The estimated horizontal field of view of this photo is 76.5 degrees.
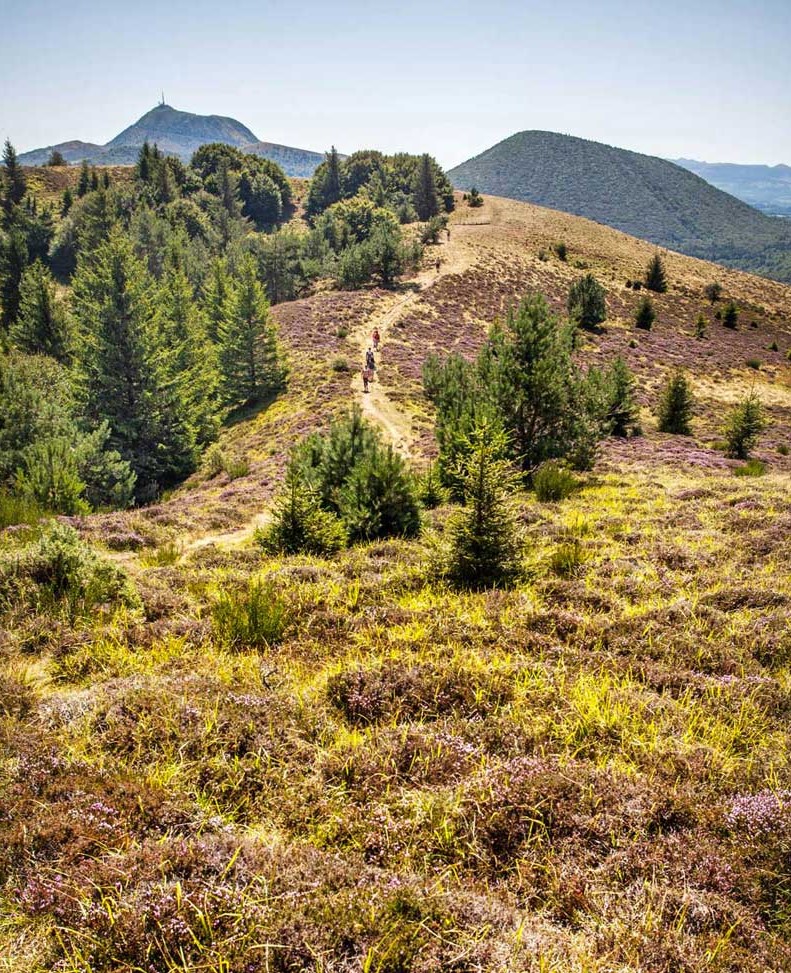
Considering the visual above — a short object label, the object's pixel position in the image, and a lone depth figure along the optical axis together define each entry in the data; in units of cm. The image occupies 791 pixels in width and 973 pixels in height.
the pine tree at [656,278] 7231
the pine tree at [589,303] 5772
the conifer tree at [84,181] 10062
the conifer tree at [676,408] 3089
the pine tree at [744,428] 2350
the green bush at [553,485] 1433
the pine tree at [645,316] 5994
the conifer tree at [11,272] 5834
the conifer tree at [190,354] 3466
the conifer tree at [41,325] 4241
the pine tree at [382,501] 1127
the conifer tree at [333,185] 11269
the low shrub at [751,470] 1902
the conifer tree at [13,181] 9525
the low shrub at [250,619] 573
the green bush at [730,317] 6475
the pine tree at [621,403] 2764
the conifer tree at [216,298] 4628
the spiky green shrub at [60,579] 634
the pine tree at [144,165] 10160
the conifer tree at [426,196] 9531
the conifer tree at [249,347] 3834
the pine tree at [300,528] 1004
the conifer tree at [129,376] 2961
